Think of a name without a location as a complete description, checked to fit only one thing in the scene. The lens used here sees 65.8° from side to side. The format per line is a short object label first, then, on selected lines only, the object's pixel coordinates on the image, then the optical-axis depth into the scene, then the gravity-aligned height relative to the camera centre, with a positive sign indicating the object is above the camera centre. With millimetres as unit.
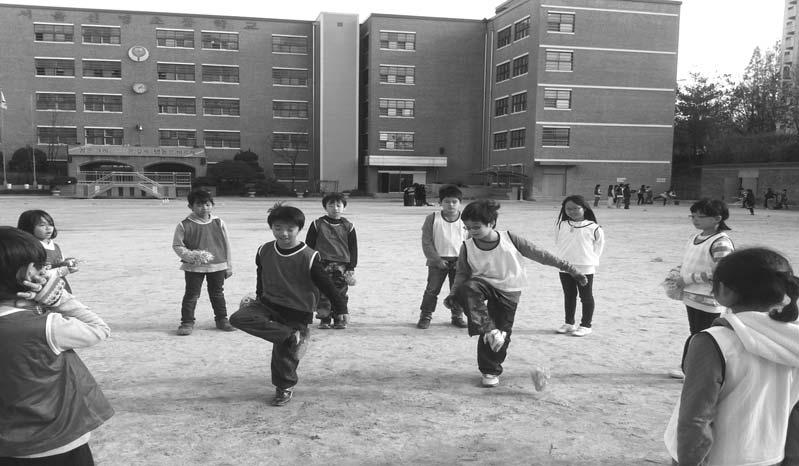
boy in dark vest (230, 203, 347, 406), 4570 -864
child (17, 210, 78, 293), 5016 -482
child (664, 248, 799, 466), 2102 -659
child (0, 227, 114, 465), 2336 -731
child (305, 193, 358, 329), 7023 -744
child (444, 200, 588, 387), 4770 -787
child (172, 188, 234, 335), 6613 -827
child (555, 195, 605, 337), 6613 -736
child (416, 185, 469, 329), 7023 -820
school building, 50656 +7321
